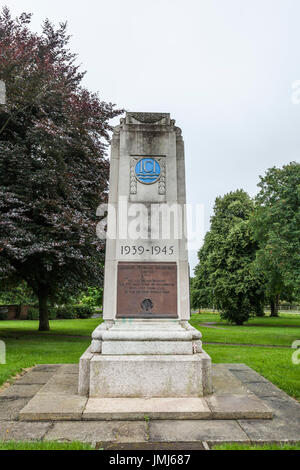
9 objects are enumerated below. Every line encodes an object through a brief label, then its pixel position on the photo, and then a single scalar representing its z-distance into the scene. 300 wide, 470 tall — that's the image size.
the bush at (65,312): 44.47
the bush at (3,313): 39.81
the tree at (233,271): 32.47
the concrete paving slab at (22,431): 4.07
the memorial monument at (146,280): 5.39
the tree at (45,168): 11.98
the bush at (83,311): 46.06
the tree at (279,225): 17.59
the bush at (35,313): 42.91
